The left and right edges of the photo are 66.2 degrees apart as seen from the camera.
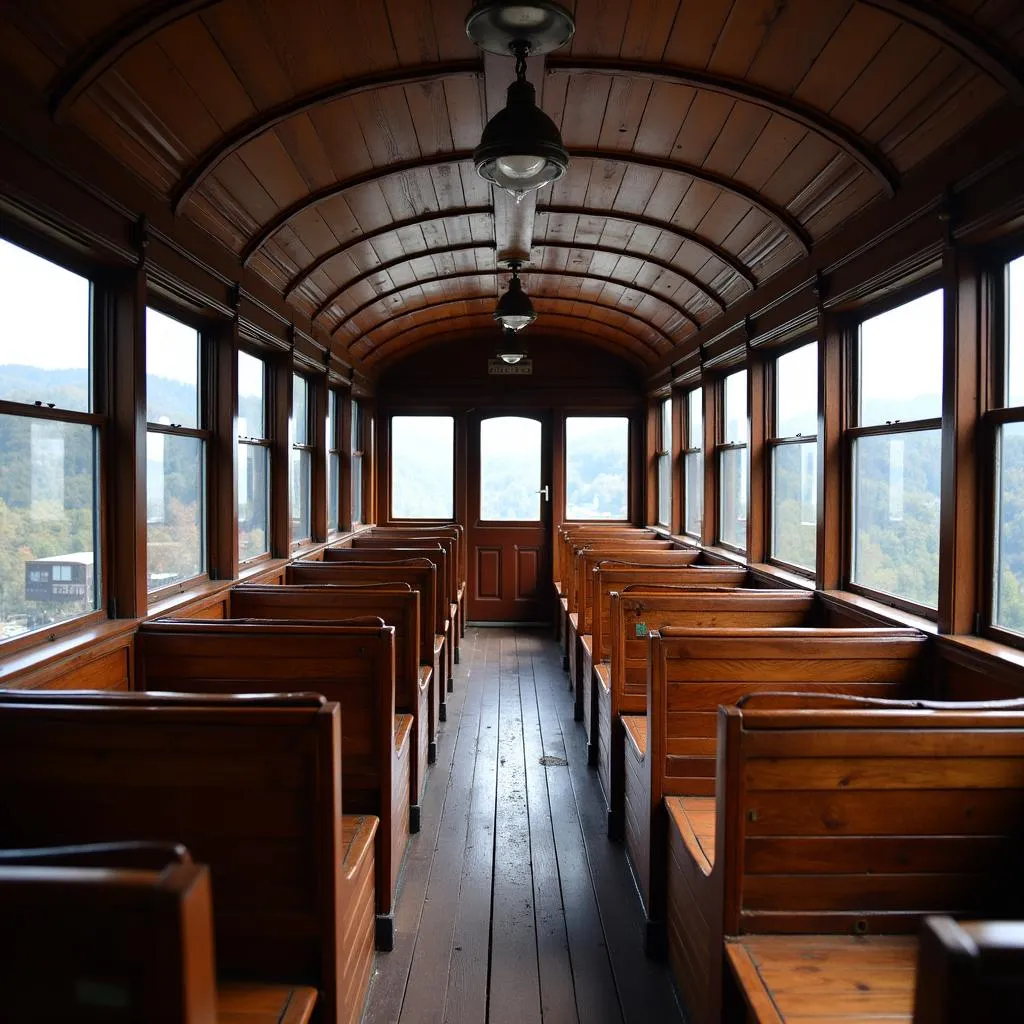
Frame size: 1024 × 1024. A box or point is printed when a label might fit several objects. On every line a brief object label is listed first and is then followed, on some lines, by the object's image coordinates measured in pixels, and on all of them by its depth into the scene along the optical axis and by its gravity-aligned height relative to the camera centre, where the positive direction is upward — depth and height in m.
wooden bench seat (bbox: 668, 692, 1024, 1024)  1.65 -0.72
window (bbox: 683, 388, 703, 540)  6.48 +0.24
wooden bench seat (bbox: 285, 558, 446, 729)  4.15 -0.46
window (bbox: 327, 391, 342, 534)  6.68 +0.23
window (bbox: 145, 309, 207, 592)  3.30 +0.17
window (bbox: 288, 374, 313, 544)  5.54 +0.22
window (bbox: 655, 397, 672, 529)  7.49 +0.33
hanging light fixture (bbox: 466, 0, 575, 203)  2.11 +1.19
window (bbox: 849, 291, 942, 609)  2.99 +0.18
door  8.31 -0.25
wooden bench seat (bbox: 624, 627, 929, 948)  2.43 -0.60
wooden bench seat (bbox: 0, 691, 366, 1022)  1.64 -0.63
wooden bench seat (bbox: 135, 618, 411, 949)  2.46 -0.59
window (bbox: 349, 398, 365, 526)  7.51 +0.29
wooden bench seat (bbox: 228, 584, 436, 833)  3.23 -0.51
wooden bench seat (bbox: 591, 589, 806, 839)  3.23 -0.53
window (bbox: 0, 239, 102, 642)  2.34 +0.15
